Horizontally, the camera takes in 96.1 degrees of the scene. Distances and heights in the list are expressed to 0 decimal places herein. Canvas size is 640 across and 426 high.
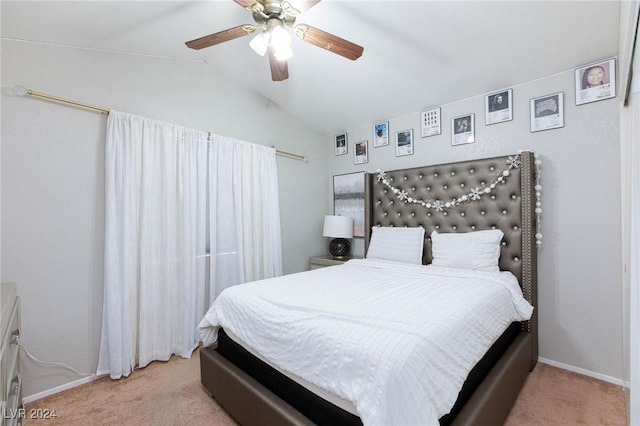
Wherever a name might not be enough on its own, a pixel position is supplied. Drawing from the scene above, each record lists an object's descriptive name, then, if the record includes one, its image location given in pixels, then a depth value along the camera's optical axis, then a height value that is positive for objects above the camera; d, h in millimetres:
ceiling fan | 1524 +1011
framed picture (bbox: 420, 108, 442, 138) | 2830 +884
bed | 1117 -523
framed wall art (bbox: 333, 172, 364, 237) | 3504 +181
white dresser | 1074 -598
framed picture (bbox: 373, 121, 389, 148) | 3237 +888
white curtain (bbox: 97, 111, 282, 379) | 2117 -168
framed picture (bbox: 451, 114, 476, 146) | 2623 +756
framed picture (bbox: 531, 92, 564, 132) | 2176 +760
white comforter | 973 -518
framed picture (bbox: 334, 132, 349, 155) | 3670 +880
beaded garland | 2256 +156
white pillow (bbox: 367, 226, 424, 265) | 2678 -319
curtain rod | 1826 +780
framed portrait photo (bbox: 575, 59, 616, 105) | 1969 +901
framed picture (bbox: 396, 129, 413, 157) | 3031 +736
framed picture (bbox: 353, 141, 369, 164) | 3436 +715
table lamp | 3389 -246
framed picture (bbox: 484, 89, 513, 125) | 2414 +889
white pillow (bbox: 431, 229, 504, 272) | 2250 -323
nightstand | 3262 -572
